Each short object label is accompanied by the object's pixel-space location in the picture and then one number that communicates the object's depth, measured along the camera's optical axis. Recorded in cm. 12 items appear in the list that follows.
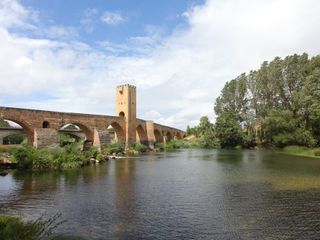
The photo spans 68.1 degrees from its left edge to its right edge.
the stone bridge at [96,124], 2276
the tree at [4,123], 5354
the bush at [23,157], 1512
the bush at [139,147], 3415
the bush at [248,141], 4000
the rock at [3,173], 1330
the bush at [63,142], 2772
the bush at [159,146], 4136
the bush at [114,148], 2751
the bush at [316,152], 2414
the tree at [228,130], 4014
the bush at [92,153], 2014
